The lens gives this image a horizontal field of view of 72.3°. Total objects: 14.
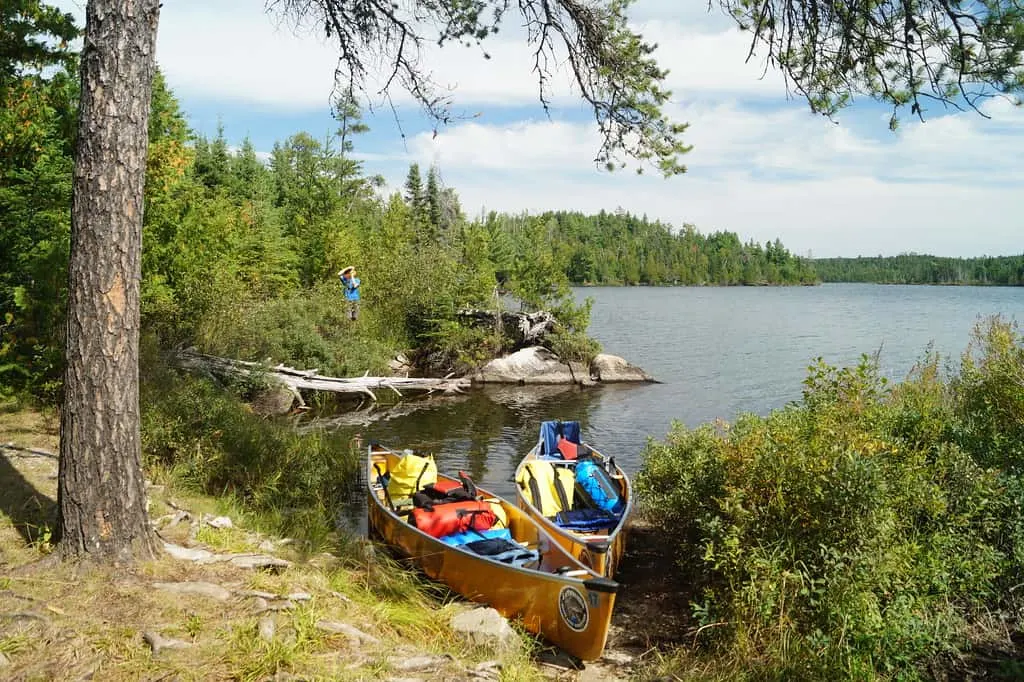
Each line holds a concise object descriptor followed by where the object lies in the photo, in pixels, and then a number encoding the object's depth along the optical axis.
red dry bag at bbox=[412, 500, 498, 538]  8.71
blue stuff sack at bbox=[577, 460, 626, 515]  10.11
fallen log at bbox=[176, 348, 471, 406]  17.41
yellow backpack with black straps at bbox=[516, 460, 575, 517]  10.08
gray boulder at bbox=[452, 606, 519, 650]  6.23
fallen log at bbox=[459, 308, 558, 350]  28.53
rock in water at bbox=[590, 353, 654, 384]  26.66
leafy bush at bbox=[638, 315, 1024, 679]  5.54
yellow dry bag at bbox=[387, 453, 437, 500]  9.83
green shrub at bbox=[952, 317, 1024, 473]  7.08
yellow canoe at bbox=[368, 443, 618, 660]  6.65
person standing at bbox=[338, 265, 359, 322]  24.59
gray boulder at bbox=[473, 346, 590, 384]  26.17
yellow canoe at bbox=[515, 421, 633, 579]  8.13
